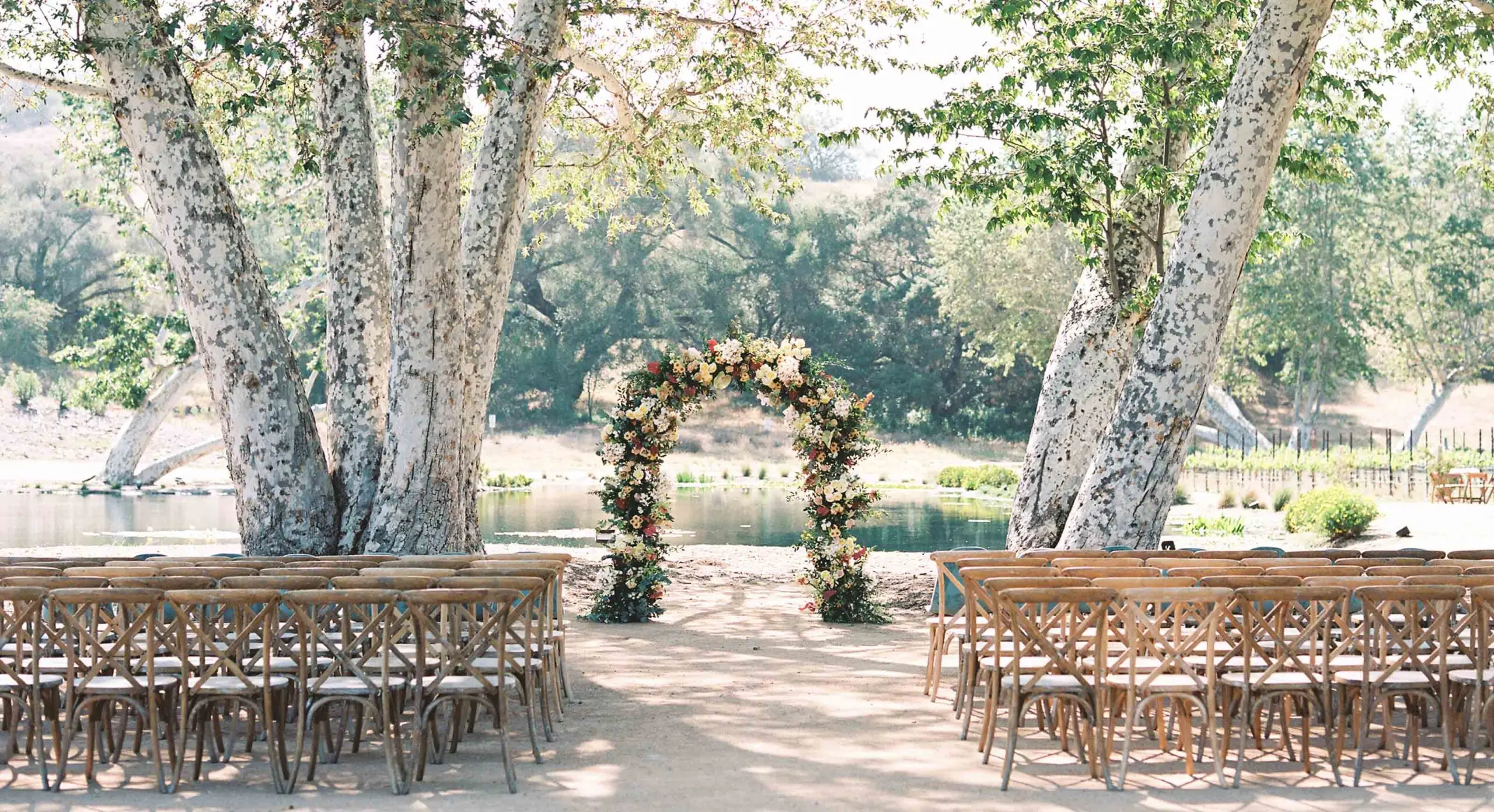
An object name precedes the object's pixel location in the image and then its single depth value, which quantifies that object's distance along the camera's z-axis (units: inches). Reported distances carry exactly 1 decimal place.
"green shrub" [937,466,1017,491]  1380.4
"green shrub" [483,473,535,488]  1397.6
